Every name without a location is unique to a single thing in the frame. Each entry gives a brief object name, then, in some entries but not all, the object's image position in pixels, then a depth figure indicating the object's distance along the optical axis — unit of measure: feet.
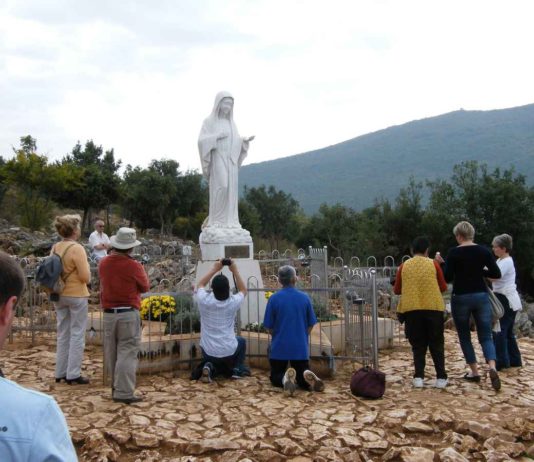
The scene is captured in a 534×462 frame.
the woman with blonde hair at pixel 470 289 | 19.19
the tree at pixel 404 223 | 102.12
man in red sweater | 16.69
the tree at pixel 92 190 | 111.24
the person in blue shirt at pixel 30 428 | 3.90
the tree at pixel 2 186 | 103.00
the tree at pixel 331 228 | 114.52
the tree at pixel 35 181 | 94.12
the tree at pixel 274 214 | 139.54
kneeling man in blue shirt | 18.35
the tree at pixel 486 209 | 92.84
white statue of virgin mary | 29.45
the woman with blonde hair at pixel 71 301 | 18.69
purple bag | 17.47
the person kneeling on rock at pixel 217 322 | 19.06
